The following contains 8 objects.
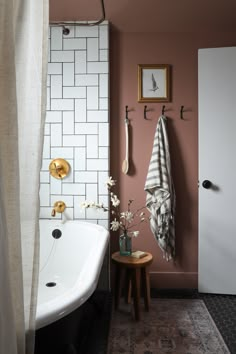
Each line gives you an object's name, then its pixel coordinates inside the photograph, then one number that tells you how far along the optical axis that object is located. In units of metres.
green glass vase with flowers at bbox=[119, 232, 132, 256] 2.02
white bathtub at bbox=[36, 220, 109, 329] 1.90
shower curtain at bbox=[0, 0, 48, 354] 0.61
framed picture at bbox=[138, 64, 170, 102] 2.29
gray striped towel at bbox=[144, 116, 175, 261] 2.16
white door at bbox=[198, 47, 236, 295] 2.21
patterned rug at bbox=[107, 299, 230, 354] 1.60
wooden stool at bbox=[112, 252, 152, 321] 1.87
